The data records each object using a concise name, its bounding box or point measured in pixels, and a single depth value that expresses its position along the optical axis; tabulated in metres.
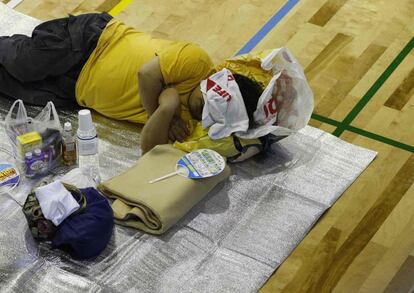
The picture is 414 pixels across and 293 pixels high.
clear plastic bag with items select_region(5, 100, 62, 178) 5.59
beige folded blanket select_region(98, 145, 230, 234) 5.34
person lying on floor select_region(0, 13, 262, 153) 5.88
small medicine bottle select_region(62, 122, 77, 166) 5.65
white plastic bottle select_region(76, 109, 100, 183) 5.47
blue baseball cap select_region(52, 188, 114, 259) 5.06
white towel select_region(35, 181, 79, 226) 5.07
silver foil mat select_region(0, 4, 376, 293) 5.13
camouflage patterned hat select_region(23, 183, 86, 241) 5.11
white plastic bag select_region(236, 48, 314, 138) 5.86
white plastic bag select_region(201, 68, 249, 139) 5.70
